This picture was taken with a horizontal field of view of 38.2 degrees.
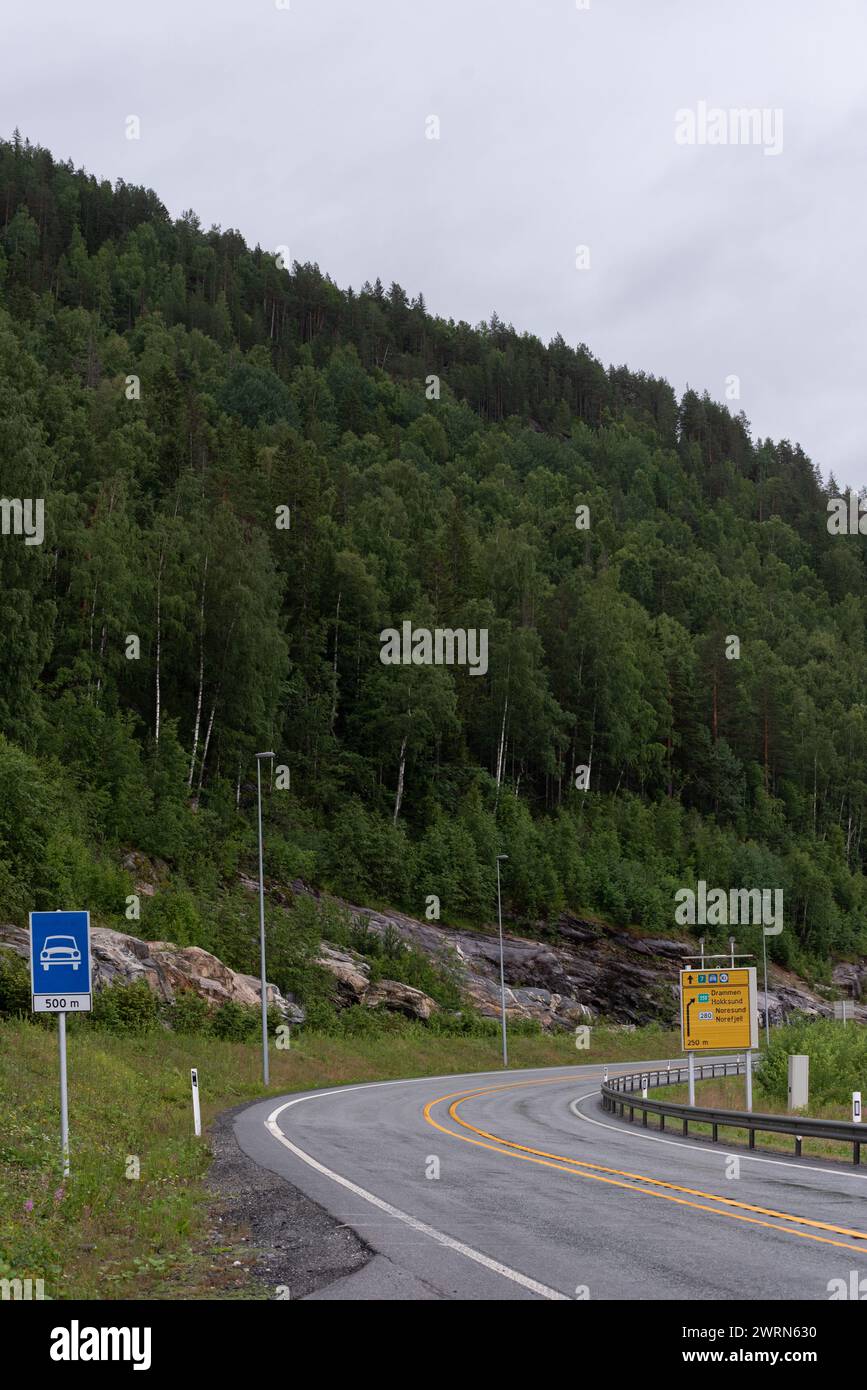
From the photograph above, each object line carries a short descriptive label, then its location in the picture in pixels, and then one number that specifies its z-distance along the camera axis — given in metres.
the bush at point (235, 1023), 41.69
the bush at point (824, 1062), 34.62
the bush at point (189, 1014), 39.31
